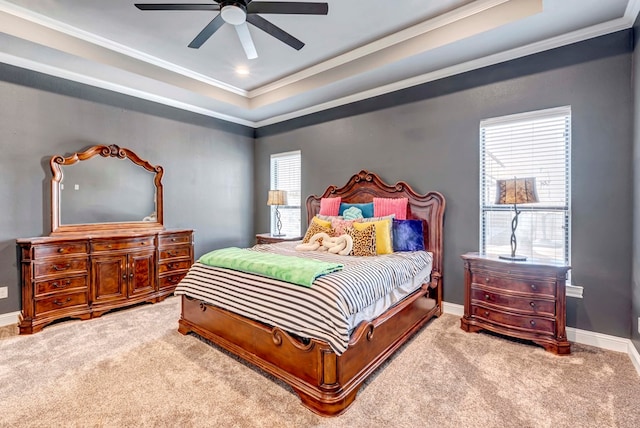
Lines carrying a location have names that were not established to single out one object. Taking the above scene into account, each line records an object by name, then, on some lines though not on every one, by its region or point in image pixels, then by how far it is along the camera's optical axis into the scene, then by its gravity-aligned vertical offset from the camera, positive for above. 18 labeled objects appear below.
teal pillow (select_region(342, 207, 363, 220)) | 3.86 -0.04
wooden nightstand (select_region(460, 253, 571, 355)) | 2.55 -0.81
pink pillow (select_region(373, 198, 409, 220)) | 3.72 +0.04
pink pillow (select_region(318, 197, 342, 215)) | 4.30 +0.05
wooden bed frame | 1.86 -0.99
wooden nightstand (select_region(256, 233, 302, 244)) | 4.66 -0.45
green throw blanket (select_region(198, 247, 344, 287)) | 2.13 -0.43
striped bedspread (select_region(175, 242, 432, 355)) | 1.89 -0.61
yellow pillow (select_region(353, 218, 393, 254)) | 3.22 -0.27
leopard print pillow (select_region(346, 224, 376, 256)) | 3.16 -0.34
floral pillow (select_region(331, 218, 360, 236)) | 3.49 -0.18
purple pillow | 3.37 -0.29
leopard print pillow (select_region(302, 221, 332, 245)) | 3.72 -0.25
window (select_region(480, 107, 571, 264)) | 2.90 +0.35
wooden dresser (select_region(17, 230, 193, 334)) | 3.06 -0.72
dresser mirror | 3.56 +0.23
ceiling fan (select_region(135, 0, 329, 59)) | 2.30 +1.57
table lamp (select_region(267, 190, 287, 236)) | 4.80 +0.19
